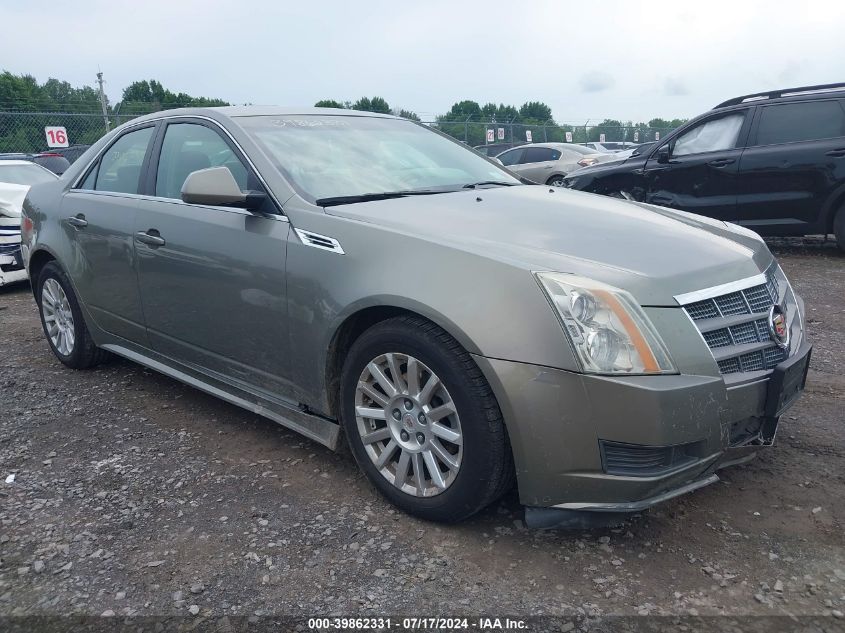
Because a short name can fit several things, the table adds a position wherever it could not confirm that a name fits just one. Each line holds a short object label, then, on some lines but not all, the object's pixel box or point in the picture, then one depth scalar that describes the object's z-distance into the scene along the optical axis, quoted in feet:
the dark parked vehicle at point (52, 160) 43.88
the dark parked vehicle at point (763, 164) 25.14
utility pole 59.43
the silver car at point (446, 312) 7.90
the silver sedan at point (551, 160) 48.32
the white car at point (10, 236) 25.43
